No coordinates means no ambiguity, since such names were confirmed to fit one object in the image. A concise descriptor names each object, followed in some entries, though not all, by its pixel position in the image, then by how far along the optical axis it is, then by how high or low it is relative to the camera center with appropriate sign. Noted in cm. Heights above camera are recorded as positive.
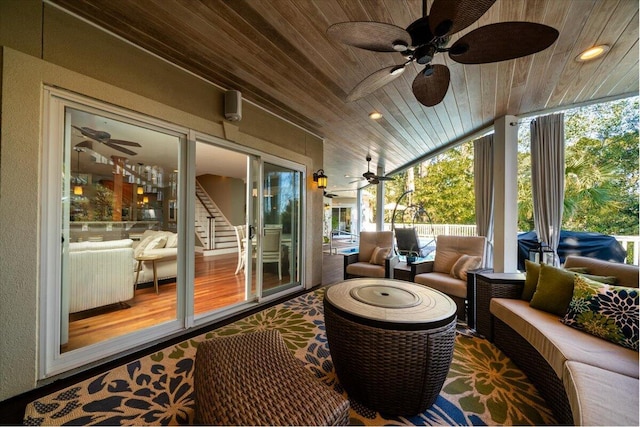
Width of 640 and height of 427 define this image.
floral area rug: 147 -132
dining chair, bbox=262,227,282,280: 371 -54
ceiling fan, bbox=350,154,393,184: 598 +98
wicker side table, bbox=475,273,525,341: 227 -76
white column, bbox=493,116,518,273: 352 +35
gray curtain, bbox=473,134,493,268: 404 +53
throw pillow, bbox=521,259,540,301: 214 -62
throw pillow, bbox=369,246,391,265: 393 -70
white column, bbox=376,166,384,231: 668 +23
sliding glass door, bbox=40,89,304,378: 186 -23
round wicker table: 142 -87
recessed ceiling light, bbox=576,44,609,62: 207 +153
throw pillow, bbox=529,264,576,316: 183 -62
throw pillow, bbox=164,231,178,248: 265 -31
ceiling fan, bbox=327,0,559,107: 117 +102
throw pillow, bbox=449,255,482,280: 297 -66
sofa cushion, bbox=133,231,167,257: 287 -38
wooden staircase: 743 -50
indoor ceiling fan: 212 +75
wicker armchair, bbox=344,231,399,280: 372 -76
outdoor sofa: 111 -82
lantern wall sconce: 441 +70
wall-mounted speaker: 283 +138
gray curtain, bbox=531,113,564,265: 327 +58
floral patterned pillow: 145 -65
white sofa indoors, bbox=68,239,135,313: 213 -63
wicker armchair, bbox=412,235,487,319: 283 -73
